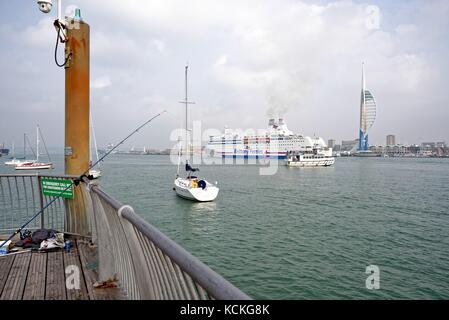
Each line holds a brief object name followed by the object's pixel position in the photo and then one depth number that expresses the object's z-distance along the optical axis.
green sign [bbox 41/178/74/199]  4.79
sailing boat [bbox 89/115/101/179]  38.91
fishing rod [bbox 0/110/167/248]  4.29
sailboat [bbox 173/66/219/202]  20.72
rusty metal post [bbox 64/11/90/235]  5.10
